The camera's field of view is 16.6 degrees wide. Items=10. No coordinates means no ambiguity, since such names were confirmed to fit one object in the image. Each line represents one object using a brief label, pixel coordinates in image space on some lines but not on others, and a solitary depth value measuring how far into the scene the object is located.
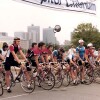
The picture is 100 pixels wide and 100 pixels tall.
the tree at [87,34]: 87.81
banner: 16.91
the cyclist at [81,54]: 14.36
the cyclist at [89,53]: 14.93
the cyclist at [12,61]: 11.59
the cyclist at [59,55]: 15.11
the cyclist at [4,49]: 13.92
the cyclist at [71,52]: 14.33
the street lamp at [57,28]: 19.25
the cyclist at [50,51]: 14.01
